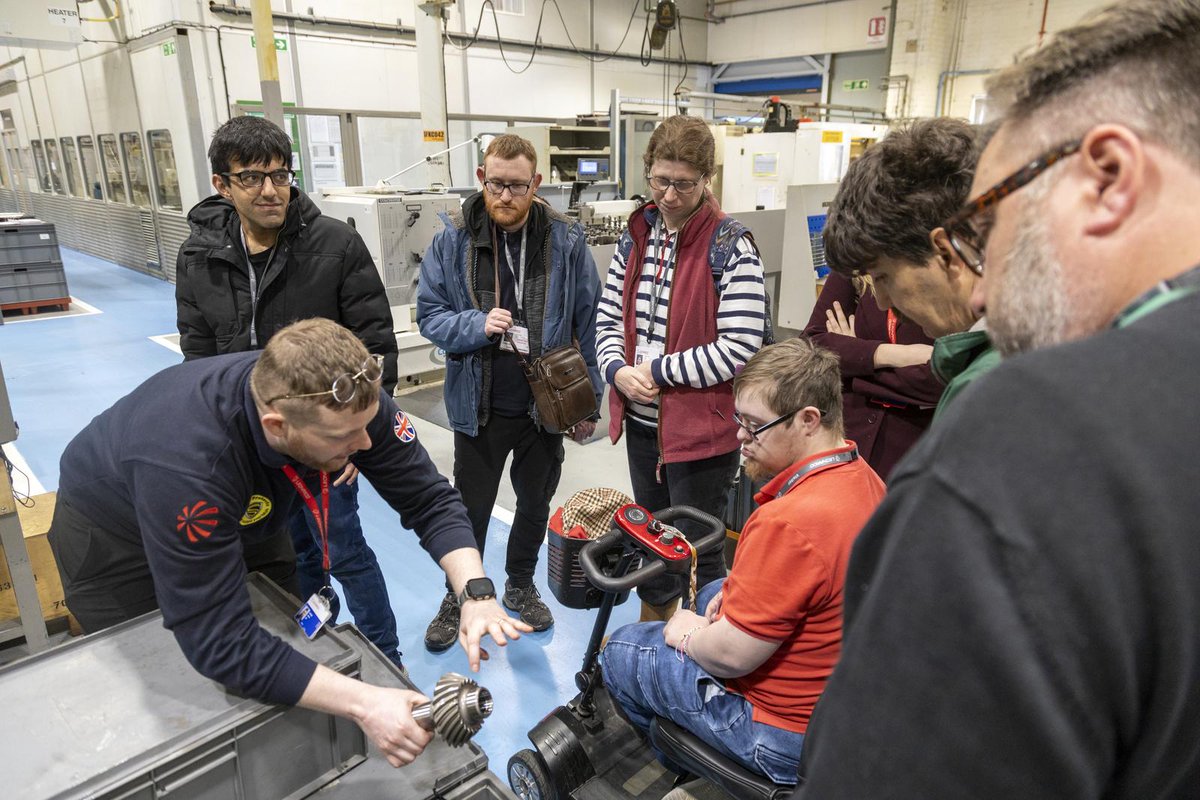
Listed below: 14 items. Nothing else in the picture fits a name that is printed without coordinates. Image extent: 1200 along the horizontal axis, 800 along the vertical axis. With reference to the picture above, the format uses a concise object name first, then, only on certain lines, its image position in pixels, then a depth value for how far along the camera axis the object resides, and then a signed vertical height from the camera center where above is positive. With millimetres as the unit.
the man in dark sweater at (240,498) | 1103 -571
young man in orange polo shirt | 1219 -702
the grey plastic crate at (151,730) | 948 -745
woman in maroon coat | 1668 -456
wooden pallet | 6711 -1096
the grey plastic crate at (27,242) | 6395 -476
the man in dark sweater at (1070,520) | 389 -183
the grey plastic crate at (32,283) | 6539 -853
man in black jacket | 1971 -240
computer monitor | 6394 +132
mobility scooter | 1387 -1131
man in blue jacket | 2184 -382
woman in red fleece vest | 1962 -406
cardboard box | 2270 -1212
